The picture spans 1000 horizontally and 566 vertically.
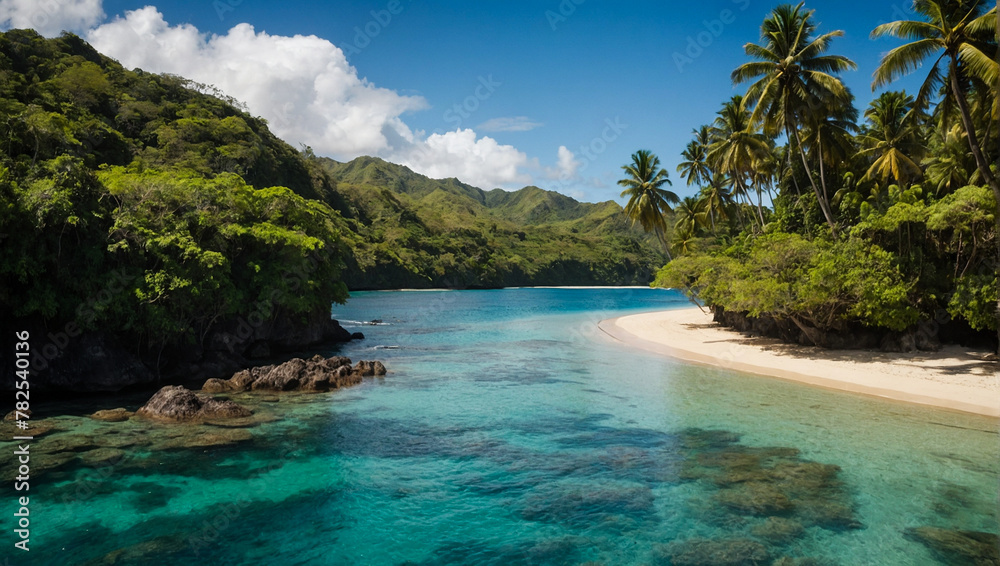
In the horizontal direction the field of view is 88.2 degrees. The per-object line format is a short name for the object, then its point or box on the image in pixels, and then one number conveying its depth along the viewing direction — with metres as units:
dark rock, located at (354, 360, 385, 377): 21.31
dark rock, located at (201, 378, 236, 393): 17.84
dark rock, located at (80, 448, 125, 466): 11.13
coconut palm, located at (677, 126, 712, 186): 43.66
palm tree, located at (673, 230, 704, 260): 46.06
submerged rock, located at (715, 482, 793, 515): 9.12
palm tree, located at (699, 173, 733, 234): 44.50
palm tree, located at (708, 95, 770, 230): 32.41
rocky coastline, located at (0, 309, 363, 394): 15.77
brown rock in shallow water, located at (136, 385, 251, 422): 14.38
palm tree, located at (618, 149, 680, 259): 43.91
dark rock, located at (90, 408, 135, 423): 14.26
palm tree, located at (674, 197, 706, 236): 47.66
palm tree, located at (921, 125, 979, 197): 24.12
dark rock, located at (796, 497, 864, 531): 8.64
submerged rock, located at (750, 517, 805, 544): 8.16
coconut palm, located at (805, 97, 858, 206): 25.73
